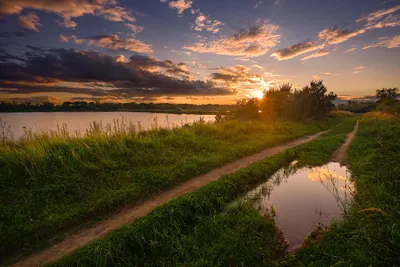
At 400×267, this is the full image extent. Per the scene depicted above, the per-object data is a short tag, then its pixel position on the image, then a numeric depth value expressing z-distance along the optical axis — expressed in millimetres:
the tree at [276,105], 29172
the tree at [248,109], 28984
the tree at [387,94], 72600
